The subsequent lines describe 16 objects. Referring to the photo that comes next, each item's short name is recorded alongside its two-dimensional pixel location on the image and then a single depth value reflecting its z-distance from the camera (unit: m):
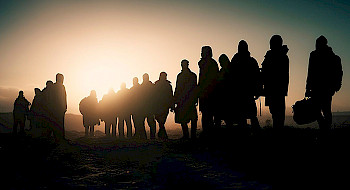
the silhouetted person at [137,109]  12.02
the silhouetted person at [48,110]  10.94
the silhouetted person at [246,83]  7.34
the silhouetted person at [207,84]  8.63
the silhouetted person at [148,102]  11.48
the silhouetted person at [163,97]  11.04
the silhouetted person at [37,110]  11.32
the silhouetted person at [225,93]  7.69
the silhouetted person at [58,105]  10.94
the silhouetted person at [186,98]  9.38
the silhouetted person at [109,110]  15.23
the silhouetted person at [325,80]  6.46
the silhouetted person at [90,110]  16.61
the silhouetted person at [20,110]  16.00
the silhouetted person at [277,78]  6.63
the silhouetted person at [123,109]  13.36
